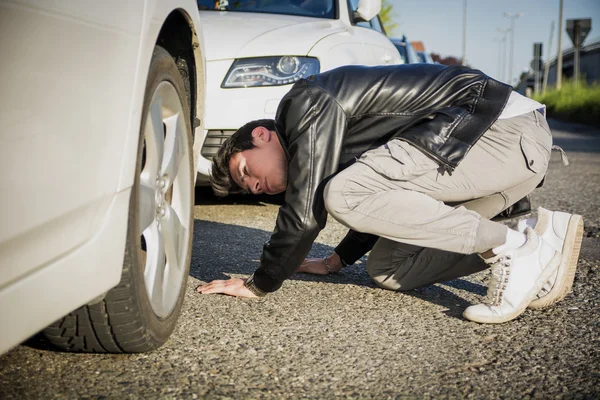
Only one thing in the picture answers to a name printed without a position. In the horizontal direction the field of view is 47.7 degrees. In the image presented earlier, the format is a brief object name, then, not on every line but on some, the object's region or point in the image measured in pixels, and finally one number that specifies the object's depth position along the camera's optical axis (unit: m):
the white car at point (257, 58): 4.03
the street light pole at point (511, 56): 65.50
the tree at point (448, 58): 47.39
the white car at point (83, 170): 1.21
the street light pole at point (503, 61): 72.31
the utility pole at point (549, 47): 37.38
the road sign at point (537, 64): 25.61
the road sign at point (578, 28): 16.11
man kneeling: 2.35
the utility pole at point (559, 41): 28.00
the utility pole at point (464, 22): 49.25
